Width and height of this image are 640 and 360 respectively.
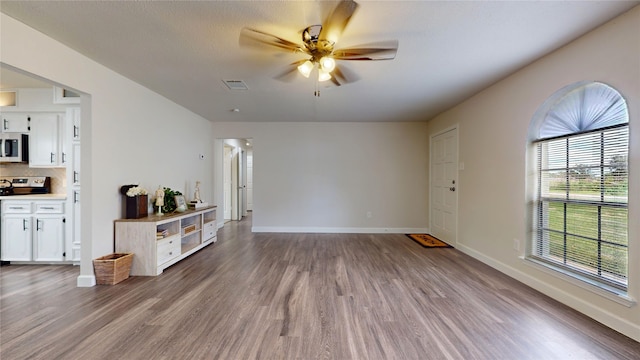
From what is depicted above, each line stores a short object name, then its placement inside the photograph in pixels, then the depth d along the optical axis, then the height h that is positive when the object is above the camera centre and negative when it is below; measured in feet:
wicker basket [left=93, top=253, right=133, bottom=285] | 8.63 -3.31
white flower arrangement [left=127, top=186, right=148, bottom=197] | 9.73 -0.58
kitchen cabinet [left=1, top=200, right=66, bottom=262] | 10.05 -2.26
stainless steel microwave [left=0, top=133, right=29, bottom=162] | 10.65 +1.27
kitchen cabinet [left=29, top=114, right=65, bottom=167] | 10.73 +1.72
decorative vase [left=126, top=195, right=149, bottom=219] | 9.95 -1.22
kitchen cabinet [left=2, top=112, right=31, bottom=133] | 10.72 +2.36
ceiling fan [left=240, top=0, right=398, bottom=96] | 5.61 +3.52
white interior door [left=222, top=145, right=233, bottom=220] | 22.27 -0.48
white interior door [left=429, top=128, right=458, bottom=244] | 13.96 -0.38
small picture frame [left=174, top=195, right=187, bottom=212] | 12.09 -1.32
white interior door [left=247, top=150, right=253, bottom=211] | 29.45 -0.13
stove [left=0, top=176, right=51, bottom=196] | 10.96 -0.36
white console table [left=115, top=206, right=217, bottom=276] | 9.57 -2.61
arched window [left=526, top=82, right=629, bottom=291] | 6.48 -0.10
